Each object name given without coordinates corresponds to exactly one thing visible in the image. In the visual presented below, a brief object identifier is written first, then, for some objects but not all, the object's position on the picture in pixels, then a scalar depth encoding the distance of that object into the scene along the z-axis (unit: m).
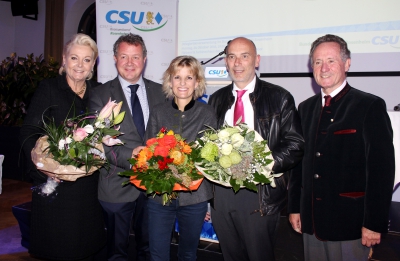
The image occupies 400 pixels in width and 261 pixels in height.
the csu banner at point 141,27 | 5.39
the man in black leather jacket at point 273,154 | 2.21
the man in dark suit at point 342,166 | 1.99
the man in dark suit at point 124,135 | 2.52
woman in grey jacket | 2.31
